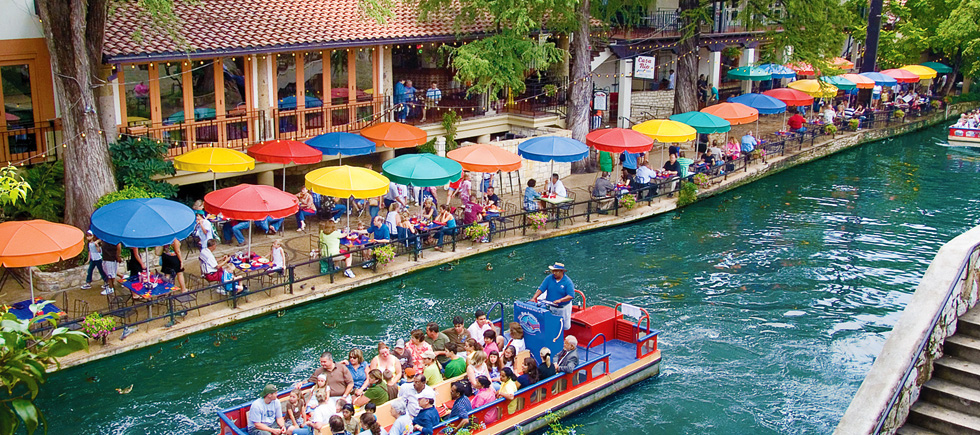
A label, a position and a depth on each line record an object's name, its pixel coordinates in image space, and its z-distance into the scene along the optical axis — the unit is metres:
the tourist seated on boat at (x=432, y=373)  14.23
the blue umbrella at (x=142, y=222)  16.89
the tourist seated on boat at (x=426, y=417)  13.10
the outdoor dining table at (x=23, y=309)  16.12
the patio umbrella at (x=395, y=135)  25.36
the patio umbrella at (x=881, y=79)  40.97
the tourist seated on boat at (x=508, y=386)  14.08
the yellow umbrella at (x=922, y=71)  43.41
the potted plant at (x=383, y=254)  20.73
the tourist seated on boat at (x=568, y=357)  14.93
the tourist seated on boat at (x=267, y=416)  12.99
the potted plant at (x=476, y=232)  22.69
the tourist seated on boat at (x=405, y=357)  14.87
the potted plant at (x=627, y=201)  26.16
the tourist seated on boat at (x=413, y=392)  13.30
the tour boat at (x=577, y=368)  13.98
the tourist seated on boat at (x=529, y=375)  14.52
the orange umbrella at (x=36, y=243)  15.81
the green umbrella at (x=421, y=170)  21.56
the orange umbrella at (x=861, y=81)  39.09
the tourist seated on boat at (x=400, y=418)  12.87
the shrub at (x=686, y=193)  27.92
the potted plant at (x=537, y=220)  23.95
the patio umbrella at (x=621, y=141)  25.55
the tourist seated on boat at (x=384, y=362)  14.25
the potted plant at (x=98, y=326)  16.20
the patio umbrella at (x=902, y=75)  42.16
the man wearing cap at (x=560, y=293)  15.82
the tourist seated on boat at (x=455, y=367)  14.61
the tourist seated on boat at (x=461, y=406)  13.56
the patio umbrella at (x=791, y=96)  35.06
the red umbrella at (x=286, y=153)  22.94
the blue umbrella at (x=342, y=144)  24.03
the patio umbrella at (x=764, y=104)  33.09
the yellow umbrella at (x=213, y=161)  21.52
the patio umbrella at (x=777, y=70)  40.44
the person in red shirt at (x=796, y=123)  36.69
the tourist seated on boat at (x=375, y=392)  13.54
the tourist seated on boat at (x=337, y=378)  13.86
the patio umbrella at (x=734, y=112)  30.34
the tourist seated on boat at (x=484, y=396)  13.95
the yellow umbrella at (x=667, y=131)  27.12
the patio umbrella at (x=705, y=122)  28.80
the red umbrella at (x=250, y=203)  18.84
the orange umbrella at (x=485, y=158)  23.02
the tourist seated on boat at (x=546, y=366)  14.79
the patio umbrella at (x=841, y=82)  37.72
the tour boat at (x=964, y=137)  38.91
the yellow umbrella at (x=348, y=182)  20.36
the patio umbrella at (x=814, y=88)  35.66
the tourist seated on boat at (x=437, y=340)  15.26
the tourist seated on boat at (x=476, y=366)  14.22
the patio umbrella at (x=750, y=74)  40.56
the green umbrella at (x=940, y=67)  47.31
